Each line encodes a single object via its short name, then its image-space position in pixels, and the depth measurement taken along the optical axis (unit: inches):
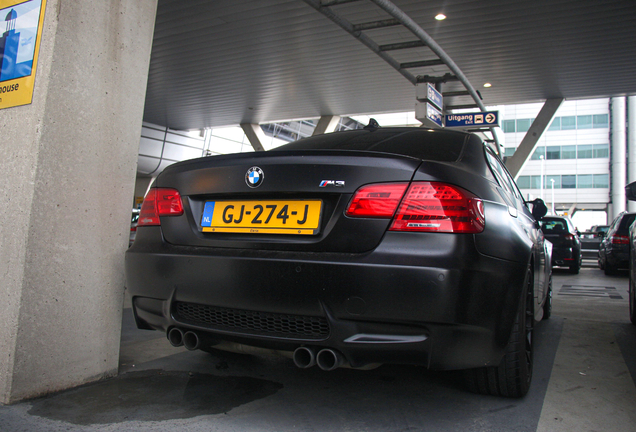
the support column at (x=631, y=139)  1694.1
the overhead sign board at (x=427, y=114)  486.0
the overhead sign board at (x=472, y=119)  532.4
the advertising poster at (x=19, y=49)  104.7
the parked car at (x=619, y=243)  453.1
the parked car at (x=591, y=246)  822.5
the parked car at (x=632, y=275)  191.6
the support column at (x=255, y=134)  899.1
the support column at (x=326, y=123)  799.7
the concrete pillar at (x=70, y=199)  100.2
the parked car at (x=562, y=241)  493.0
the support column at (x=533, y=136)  682.2
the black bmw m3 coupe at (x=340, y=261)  76.9
